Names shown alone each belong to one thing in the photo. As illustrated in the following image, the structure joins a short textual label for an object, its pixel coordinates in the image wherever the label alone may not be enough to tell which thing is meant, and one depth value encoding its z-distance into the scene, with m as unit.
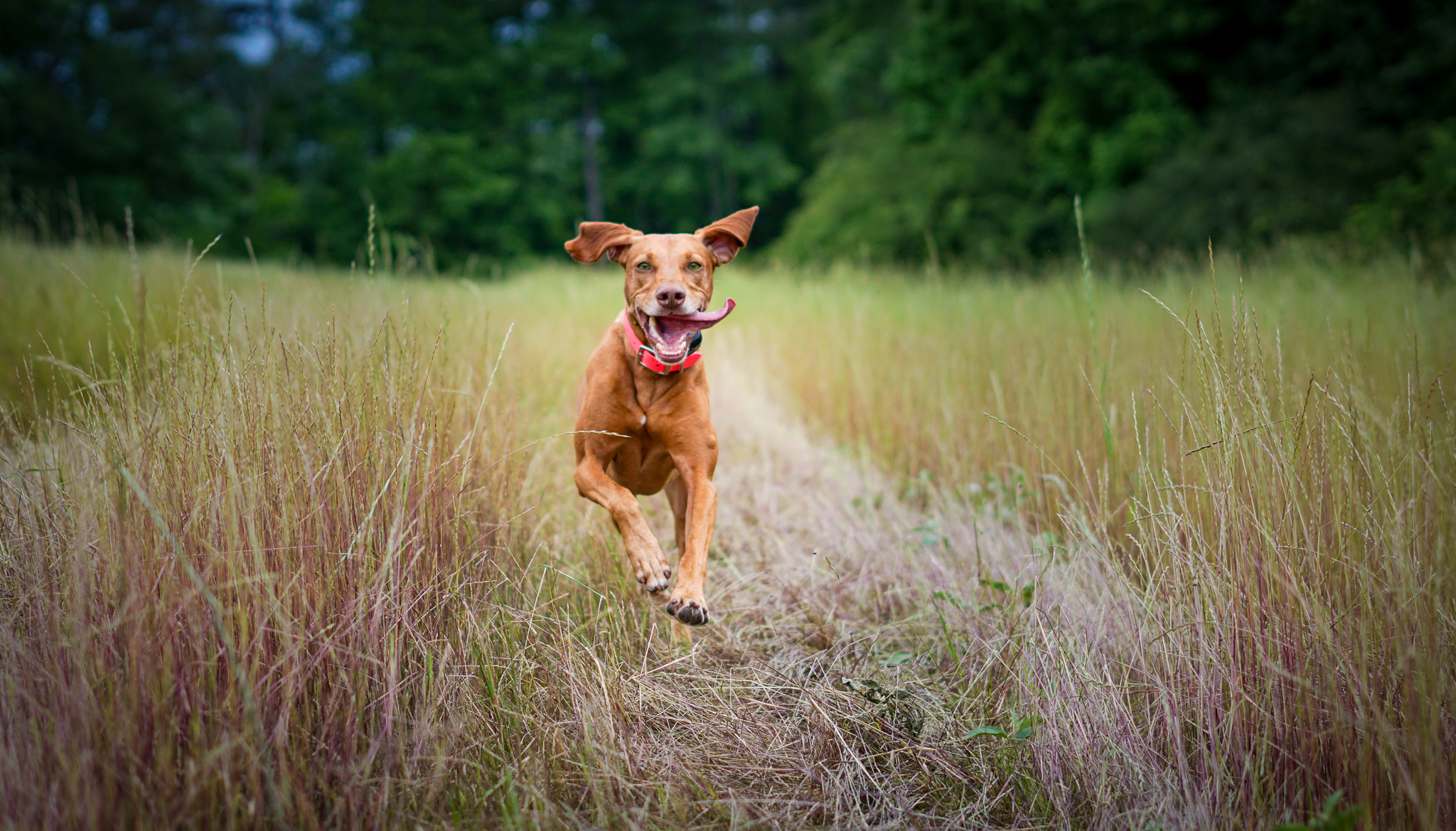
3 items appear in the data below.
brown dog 2.47
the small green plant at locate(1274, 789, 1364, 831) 1.42
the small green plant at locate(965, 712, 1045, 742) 1.95
